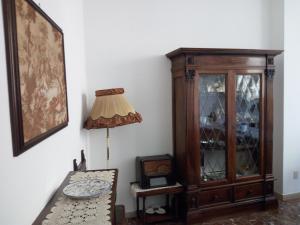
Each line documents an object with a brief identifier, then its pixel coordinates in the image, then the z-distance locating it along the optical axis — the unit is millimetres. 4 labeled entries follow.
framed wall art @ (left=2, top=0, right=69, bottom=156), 957
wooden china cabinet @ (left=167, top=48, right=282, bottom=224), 2736
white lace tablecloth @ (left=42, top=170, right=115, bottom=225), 1097
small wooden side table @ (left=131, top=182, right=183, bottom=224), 2720
